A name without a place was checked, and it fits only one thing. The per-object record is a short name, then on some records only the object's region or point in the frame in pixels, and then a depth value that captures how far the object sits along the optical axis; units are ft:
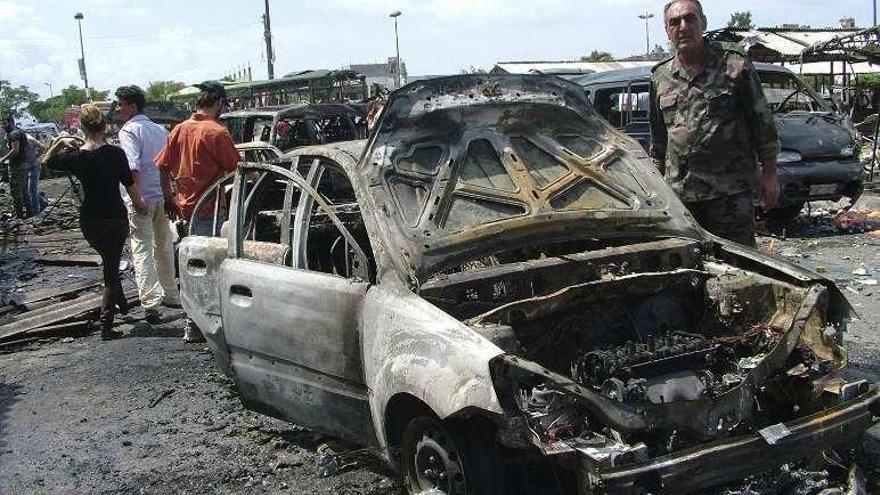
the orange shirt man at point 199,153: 22.04
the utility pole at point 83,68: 166.20
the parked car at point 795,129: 31.14
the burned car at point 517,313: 9.30
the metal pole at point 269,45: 111.86
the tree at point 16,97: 241.55
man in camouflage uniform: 15.49
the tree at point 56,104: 262.47
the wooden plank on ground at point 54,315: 23.38
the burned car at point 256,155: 34.05
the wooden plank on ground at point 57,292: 27.94
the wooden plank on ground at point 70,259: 35.09
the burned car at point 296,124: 39.01
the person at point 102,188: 22.25
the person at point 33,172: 52.49
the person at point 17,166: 50.88
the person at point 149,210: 23.94
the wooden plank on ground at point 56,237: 43.78
